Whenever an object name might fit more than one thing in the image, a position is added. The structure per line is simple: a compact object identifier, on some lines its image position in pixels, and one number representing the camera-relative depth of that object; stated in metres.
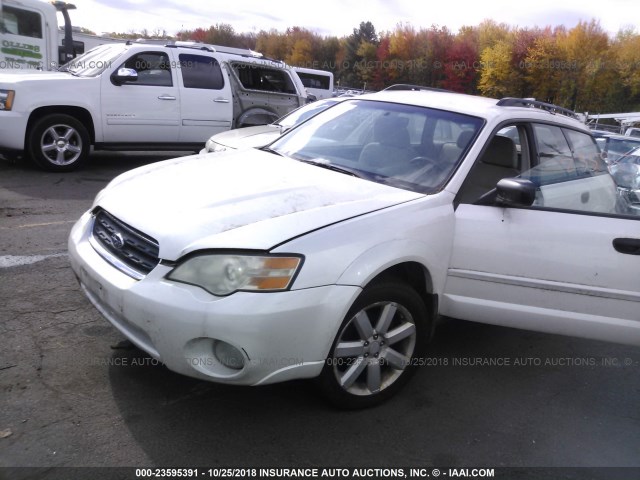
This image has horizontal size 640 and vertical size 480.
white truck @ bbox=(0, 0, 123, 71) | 12.46
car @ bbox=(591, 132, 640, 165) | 7.40
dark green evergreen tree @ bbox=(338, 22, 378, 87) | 75.44
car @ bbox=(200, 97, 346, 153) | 6.59
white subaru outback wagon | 2.41
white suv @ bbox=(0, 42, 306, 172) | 7.67
